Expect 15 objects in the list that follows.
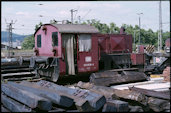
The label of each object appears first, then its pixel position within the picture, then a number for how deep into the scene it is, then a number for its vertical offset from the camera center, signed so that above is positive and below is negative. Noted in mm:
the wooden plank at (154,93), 6284 -1197
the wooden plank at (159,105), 5844 -1367
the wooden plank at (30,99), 4941 -1073
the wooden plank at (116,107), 5310 -1286
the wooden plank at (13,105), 5062 -1247
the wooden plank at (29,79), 11227 -1340
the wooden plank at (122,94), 6055 -1214
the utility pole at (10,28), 35797 +3867
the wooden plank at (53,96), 5280 -1072
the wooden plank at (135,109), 5436 -1366
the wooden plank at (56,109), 5139 -1315
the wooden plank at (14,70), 13358 -1076
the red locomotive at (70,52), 10430 +17
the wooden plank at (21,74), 12202 -1179
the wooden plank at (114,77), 9887 -1162
